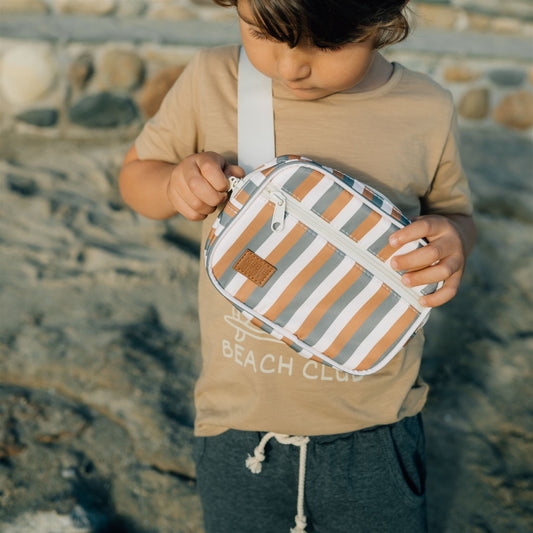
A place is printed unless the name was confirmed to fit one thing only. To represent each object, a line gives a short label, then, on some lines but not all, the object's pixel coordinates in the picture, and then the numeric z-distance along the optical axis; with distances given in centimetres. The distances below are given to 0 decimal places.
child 106
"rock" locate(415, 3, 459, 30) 370
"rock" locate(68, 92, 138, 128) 340
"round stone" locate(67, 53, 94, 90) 334
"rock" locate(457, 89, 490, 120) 393
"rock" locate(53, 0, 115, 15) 331
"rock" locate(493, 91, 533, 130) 398
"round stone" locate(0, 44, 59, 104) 322
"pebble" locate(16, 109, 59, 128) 334
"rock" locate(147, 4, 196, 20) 343
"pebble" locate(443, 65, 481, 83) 384
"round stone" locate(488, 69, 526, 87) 391
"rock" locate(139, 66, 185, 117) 344
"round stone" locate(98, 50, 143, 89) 337
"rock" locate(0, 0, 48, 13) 326
